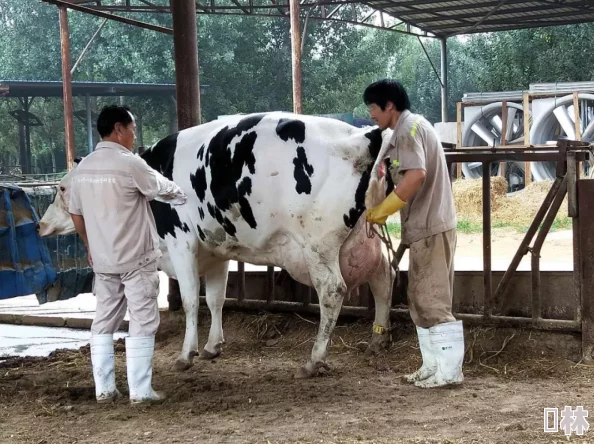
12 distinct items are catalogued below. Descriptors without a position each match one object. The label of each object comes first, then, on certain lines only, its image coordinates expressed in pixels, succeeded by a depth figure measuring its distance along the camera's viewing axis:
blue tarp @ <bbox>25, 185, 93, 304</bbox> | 6.87
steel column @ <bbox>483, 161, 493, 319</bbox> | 6.12
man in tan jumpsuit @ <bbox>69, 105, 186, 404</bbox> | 5.05
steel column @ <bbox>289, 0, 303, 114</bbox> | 14.93
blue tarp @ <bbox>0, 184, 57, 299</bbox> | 6.21
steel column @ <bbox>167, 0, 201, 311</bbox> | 7.72
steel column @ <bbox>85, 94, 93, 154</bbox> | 24.39
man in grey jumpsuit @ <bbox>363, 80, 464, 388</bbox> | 5.08
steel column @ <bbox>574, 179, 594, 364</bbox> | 5.64
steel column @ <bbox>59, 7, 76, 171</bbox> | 16.97
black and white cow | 5.59
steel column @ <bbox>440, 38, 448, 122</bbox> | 24.12
